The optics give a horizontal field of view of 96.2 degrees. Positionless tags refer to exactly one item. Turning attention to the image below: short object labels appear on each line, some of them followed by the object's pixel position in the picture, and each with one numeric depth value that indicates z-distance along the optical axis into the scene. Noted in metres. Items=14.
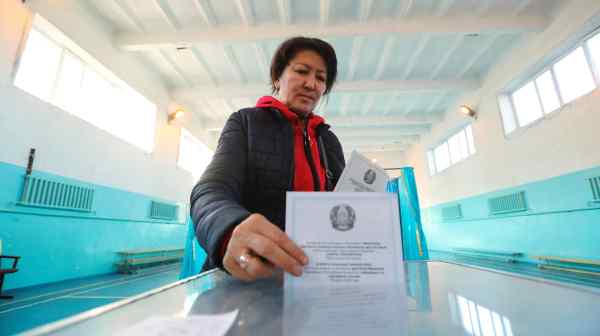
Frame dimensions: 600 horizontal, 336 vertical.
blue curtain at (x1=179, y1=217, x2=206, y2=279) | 2.54
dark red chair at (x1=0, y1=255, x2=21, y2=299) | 1.98
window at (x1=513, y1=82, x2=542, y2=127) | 3.71
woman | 0.39
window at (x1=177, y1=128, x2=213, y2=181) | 5.45
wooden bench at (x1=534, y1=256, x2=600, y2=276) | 2.74
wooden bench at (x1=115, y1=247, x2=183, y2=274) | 3.41
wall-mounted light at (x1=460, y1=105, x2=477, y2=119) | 4.77
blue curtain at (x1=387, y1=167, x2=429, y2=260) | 3.87
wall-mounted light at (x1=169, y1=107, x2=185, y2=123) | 4.65
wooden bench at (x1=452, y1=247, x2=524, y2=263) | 3.85
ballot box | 0.24
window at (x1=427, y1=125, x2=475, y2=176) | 5.56
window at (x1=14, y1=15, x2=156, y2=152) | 2.68
